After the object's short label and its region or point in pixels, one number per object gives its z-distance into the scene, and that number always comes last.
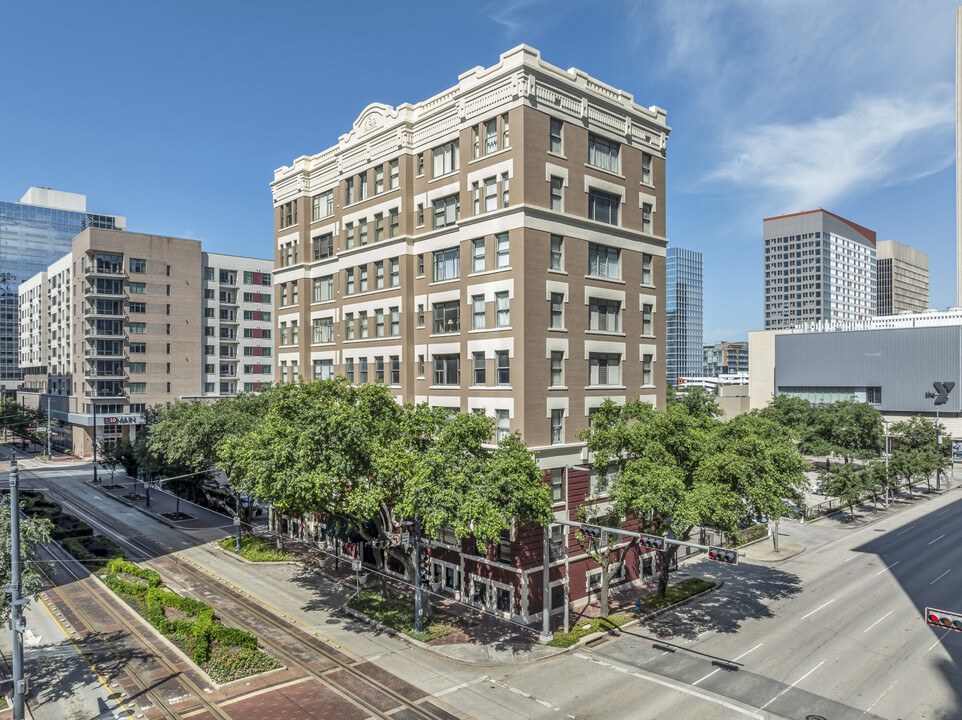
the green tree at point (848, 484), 62.50
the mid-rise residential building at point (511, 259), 36.62
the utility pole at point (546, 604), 32.62
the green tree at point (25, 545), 24.64
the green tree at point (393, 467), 28.73
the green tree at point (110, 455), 73.19
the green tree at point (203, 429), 49.69
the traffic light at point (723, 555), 22.11
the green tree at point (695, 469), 29.78
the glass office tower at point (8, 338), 185.38
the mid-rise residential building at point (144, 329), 97.50
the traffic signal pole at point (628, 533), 22.41
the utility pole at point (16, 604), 22.91
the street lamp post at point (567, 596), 32.91
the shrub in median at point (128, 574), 38.44
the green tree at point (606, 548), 34.72
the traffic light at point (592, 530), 29.38
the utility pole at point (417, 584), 32.72
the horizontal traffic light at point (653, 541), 25.14
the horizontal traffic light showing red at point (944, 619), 19.52
